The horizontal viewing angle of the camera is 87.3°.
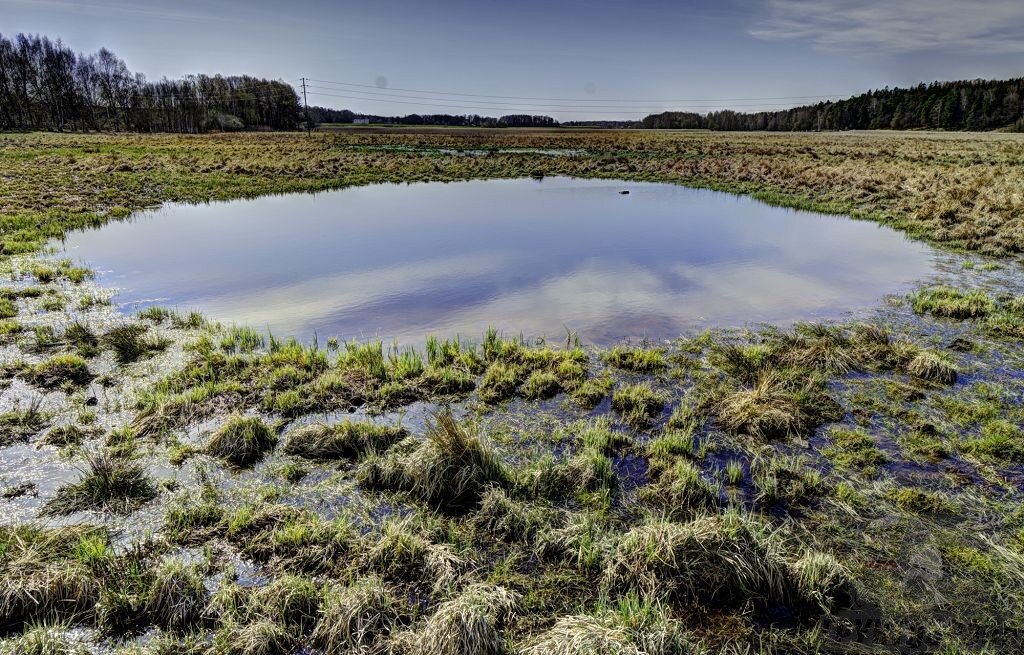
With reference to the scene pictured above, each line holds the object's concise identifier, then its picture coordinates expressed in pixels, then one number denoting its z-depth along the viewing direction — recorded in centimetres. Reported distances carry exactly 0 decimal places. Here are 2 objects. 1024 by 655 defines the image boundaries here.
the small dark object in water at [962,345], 1056
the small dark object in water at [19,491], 596
